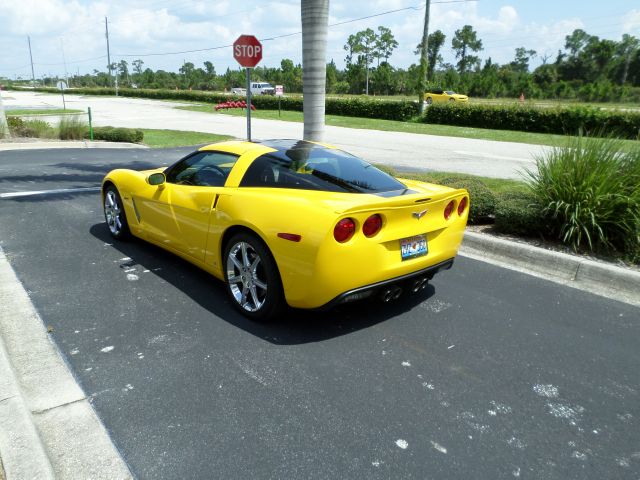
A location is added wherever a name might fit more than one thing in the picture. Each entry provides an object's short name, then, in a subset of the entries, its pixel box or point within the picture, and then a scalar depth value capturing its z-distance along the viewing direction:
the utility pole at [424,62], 30.45
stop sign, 9.27
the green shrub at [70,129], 17.23
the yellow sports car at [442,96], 42.25
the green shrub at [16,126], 17.31
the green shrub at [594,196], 5.14
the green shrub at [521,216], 5.66
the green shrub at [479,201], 6.36
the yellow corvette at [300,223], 3.34
